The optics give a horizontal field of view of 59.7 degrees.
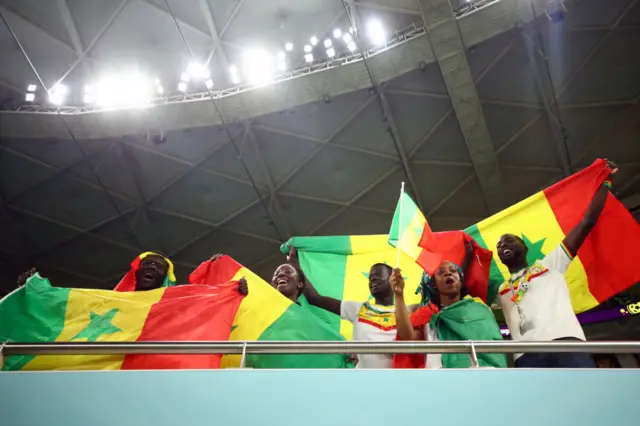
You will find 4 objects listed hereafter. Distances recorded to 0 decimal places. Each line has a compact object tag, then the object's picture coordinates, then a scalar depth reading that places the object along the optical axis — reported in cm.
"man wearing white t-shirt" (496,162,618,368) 366
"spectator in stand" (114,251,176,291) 517
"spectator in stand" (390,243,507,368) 359
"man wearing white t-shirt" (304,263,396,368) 403
